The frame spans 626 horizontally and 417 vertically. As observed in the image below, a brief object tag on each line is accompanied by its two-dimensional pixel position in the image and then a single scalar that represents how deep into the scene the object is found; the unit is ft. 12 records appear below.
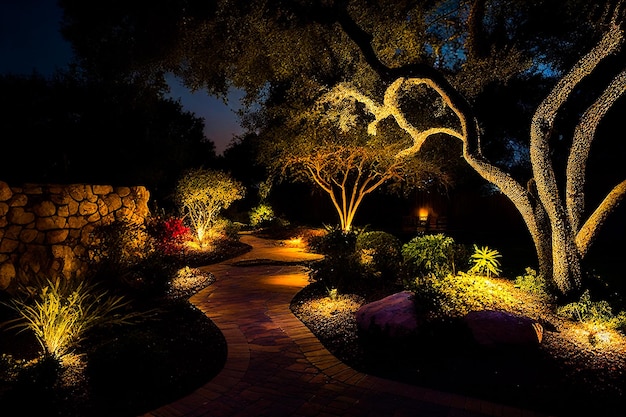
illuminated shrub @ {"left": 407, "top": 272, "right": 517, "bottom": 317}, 16.40
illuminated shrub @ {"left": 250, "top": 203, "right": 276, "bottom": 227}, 69.72
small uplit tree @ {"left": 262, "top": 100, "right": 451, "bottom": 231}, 37.83
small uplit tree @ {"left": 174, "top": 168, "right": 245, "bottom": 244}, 45.44
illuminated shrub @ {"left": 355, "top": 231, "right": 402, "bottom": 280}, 25.49
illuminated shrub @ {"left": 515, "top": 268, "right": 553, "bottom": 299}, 20.36
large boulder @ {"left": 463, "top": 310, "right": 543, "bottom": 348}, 14.62
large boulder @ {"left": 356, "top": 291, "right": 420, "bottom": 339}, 15.25
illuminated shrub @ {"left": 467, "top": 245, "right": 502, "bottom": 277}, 23.25
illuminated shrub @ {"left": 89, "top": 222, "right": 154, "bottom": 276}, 22.90
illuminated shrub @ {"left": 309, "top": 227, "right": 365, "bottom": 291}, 23.06
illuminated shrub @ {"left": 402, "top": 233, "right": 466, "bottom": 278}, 24.71
